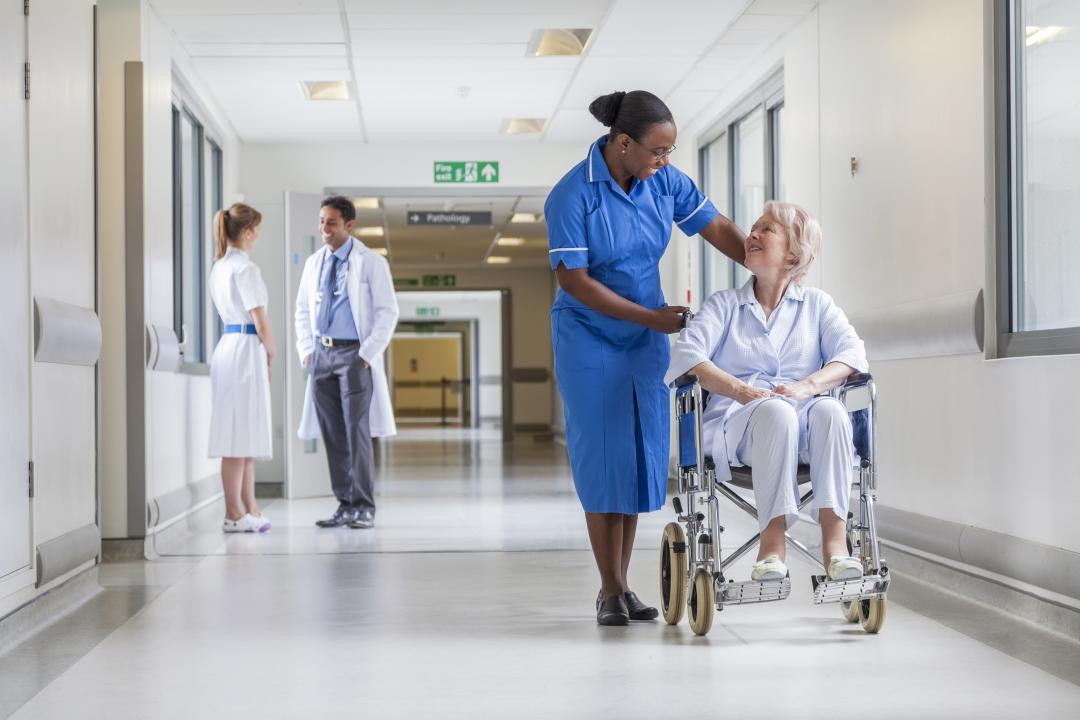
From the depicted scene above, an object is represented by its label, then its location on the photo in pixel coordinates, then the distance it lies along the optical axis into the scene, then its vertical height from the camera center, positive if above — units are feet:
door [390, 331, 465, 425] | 115.96 -1.17
